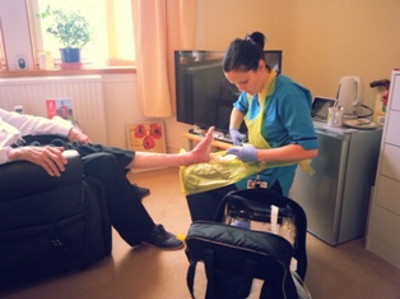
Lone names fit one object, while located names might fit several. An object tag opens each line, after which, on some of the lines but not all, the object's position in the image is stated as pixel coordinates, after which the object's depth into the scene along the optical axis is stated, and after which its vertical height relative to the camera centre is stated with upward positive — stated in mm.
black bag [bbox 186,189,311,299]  1125 -679
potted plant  2672 +128
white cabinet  1626 -706
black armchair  1435 -738
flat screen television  2436 -296
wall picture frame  3020 -758
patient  1486 -526
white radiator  2490 -346
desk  2316 -651
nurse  1364 -308
